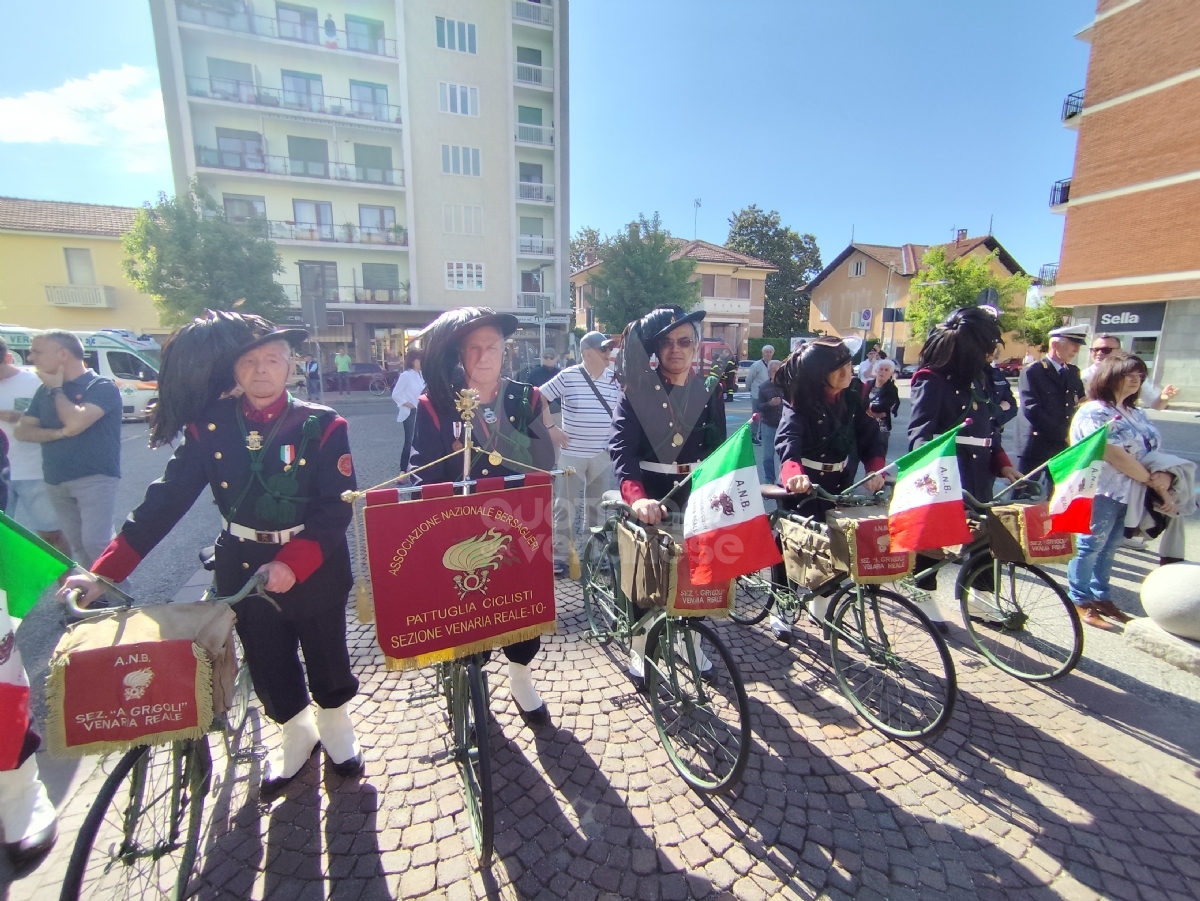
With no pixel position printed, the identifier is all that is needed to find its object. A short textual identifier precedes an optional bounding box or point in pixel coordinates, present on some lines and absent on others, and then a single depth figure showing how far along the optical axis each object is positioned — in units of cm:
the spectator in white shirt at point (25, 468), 379
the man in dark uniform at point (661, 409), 308
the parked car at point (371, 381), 2227
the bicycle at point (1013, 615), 336
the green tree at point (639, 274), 2692
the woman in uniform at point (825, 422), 332
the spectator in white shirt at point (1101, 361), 398
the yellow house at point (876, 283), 4053
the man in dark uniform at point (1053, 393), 466
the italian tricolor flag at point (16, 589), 176
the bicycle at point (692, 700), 241
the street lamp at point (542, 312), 1303
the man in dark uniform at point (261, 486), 220
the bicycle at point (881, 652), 281
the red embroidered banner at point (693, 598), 236
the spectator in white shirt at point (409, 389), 667
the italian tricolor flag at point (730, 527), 217
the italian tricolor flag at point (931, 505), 257
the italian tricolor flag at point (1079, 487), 284
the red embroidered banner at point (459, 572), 197
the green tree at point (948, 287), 2855
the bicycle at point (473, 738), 209
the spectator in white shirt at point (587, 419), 502
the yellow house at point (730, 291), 3694
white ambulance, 1426
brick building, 1756
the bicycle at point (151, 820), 192
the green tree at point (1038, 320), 3259
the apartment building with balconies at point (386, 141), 2325
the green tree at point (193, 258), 1962
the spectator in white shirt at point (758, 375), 834
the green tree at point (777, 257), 4866
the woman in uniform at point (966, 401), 361
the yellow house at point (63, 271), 2484
